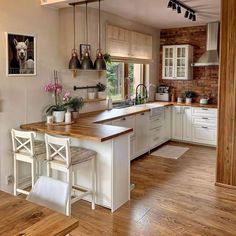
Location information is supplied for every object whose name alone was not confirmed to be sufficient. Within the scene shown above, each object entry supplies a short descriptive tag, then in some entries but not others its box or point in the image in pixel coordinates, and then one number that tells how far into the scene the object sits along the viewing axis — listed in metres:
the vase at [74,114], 4.04
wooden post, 3.57
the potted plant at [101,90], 4.89
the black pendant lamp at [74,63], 4.02
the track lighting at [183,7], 4.04
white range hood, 5.80
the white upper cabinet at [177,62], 6.20
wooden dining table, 1.41
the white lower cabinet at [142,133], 4.92
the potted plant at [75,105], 3.94
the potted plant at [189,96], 6.34
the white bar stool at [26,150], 3.18
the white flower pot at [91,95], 4.73
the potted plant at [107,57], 4.61
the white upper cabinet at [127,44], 5.04
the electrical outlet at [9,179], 3.49
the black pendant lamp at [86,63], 4.06
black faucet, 5.94
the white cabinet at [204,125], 5.72
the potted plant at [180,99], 6.47
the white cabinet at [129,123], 4.37
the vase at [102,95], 4.89
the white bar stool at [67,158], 2.89
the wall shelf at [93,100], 4.62
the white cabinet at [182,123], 6.04
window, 5.55
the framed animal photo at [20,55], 3.38
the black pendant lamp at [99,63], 4.13
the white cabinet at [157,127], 5.42
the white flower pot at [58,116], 3.69
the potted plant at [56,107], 3.69
